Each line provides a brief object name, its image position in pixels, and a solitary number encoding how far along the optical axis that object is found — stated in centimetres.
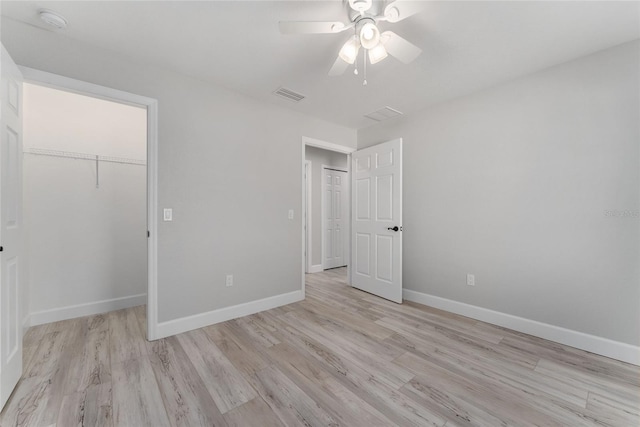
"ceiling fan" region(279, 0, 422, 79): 146
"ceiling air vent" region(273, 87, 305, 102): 278
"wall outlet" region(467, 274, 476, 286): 281
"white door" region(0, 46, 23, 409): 146
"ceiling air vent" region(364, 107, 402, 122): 327
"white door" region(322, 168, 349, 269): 527
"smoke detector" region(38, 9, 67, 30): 170
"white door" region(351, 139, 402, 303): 330
